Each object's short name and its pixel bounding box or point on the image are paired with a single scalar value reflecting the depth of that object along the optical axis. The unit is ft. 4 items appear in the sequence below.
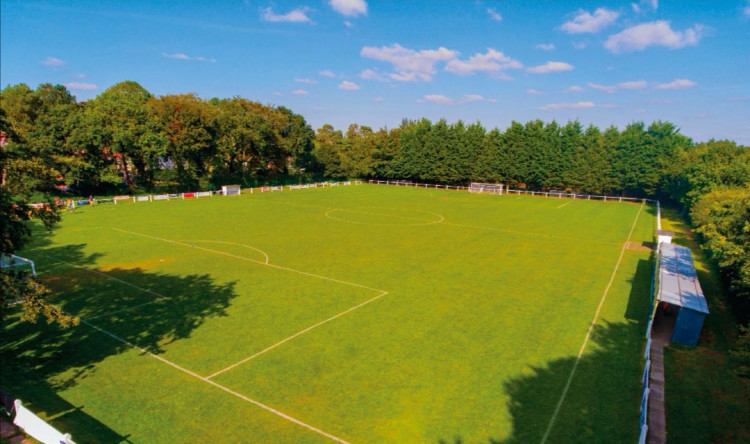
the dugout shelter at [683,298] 56.39
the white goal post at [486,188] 255.33
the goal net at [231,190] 223.71
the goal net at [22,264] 75.36
